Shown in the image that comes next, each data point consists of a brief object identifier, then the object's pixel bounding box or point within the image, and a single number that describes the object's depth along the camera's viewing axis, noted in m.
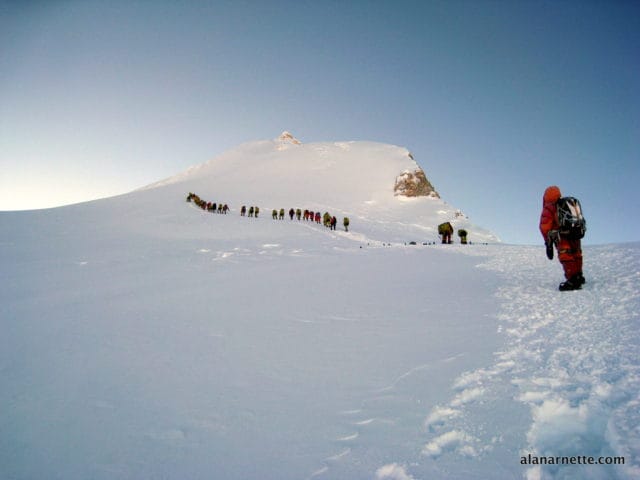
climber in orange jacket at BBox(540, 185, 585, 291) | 5.77
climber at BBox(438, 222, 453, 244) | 19.09
